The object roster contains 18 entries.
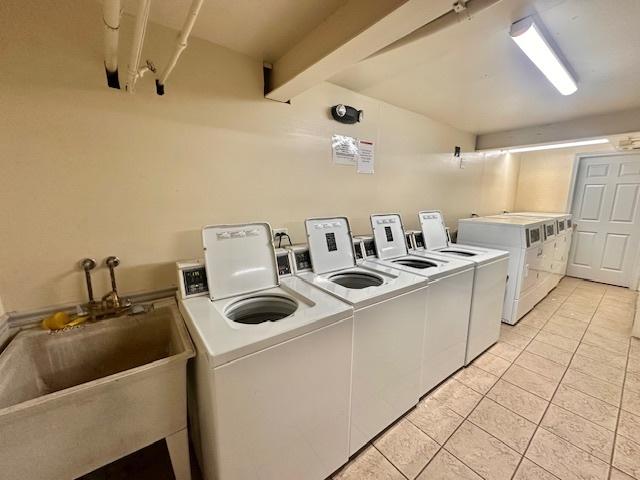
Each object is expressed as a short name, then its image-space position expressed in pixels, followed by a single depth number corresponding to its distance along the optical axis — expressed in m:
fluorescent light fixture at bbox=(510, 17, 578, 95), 1.18
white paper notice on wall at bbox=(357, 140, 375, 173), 2.19
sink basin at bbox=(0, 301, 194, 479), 0.76
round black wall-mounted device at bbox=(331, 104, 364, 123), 1.92
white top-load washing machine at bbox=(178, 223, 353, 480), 0.88
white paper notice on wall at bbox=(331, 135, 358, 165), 2.02
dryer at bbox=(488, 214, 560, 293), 2.94
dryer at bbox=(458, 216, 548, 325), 2.51
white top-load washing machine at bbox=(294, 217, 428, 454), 1.24
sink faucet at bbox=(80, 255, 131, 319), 1.20
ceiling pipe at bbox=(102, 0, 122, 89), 0.71
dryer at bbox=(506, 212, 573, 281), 3.37
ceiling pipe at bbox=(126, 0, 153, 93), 0.70
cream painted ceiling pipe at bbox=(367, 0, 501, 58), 0.93
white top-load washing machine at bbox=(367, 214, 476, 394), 1.60
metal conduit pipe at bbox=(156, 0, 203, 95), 0.68
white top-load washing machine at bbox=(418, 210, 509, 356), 1.92
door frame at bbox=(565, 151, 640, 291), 3.62
